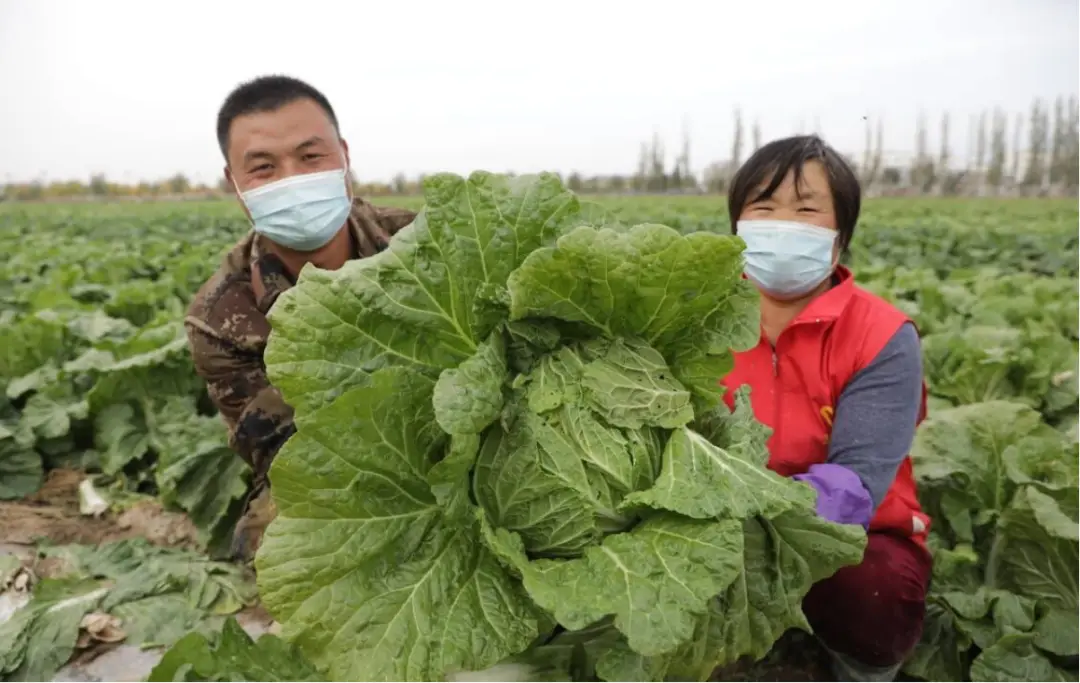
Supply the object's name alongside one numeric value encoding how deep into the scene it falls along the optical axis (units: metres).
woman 2.60
